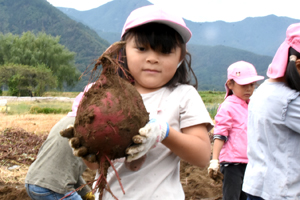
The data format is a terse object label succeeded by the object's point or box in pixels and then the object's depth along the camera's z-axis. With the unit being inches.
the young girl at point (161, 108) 51.9
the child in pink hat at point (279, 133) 68.5
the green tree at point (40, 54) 1472.6
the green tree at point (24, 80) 865.5
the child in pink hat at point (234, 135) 105.2
